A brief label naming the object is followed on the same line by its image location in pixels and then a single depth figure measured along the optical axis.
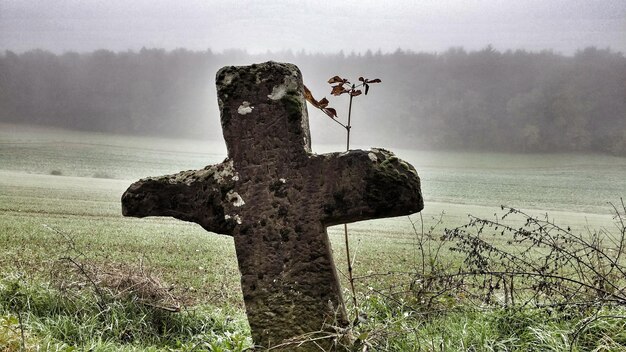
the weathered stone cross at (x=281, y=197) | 2.43
